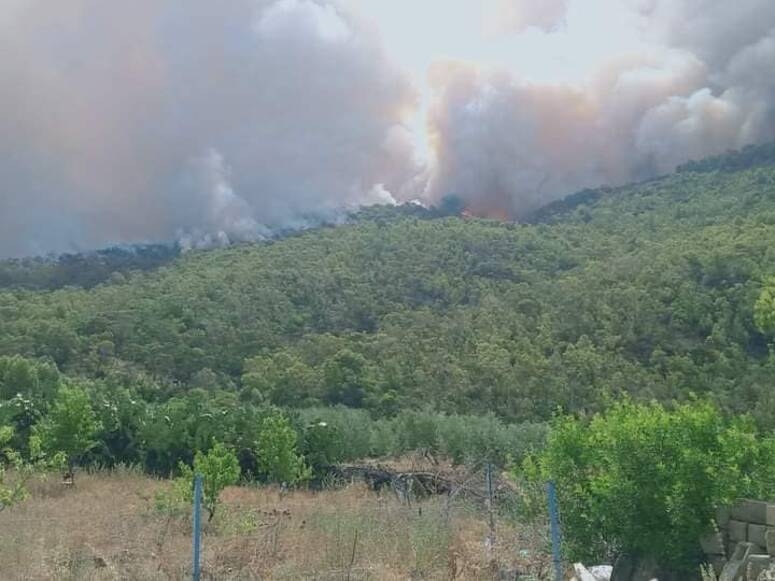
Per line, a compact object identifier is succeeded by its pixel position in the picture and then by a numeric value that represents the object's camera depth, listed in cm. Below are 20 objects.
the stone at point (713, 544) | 803
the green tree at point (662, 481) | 797
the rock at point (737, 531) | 793
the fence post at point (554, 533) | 684
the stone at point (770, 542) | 731
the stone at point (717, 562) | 796
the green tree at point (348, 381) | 4762
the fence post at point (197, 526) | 724
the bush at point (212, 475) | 1286
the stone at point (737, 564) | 712
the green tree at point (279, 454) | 2019
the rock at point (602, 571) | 862
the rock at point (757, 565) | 689
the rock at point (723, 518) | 811
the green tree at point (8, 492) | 916
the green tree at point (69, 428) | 1908
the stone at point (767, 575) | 640
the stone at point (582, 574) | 815
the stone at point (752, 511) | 783
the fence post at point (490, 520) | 923
